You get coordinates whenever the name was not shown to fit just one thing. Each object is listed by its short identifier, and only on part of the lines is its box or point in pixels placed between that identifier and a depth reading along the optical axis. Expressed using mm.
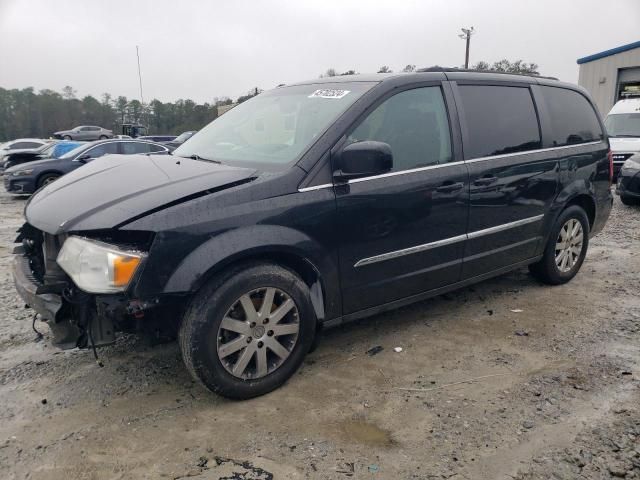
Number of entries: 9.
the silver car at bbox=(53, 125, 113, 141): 38438
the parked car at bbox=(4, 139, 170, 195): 11469
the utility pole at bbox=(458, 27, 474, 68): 35969
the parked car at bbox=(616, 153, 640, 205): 8781
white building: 21141
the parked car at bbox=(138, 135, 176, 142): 26688
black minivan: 2492
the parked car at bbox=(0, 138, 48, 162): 21641
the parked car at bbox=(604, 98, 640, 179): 11766
